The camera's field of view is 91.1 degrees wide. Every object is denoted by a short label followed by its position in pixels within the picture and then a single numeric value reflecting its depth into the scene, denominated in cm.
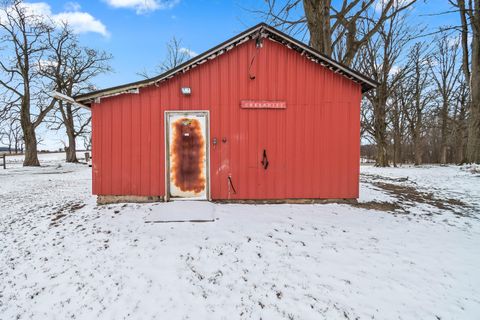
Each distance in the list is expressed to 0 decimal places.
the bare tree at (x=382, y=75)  1839
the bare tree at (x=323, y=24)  948
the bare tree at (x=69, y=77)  2212
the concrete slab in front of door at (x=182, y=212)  506
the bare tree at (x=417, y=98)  2038
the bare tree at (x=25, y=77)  1905
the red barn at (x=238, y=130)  627
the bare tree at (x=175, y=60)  2539
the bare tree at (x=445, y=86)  2338
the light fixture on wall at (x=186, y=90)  614
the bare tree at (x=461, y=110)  2313
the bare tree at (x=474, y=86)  1214
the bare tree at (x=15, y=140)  5762
